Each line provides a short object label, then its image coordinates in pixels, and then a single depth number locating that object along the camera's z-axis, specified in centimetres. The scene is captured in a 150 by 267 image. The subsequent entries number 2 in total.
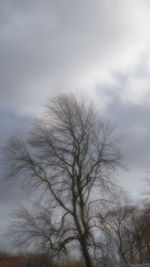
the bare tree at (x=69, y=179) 3091
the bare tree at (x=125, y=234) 6283
